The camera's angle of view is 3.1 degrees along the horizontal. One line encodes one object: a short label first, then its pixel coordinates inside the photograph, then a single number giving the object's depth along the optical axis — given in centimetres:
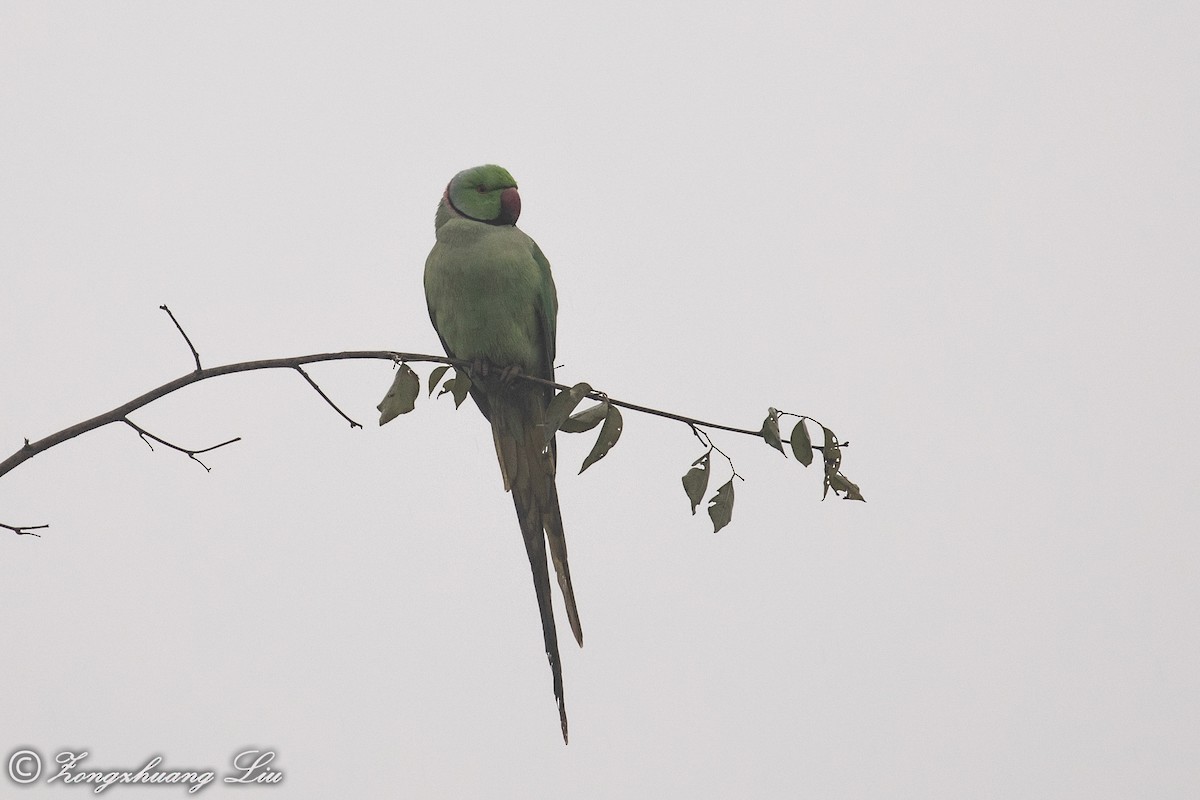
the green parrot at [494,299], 1484
